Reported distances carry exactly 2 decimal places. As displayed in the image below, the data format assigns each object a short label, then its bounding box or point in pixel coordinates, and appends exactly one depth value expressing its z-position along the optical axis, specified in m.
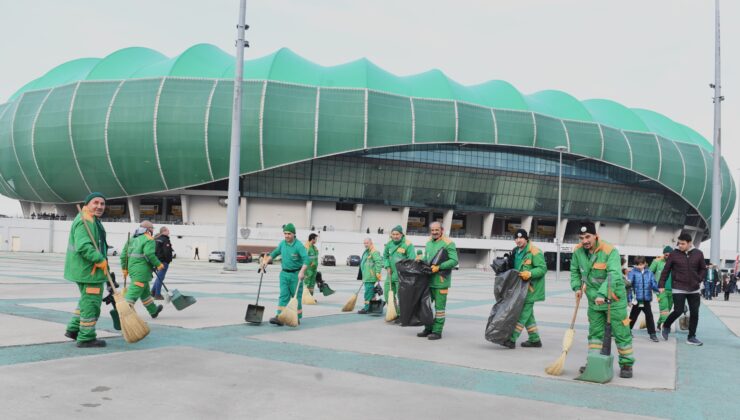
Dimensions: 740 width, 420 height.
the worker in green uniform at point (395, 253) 11.52
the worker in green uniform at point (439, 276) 9.34
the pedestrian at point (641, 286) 11.18
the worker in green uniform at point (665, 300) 11.68
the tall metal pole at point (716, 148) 23.69
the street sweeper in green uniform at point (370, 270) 12.82
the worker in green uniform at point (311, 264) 13.67
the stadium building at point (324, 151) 58.59
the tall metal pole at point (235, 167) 28.88
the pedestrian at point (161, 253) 12.21
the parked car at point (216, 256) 50.53
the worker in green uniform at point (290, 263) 10.26
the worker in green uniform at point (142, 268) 9.86
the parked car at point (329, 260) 55.89
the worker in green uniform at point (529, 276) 8.70
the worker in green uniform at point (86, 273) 7.09
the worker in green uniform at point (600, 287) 6.93
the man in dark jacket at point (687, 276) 10.04
